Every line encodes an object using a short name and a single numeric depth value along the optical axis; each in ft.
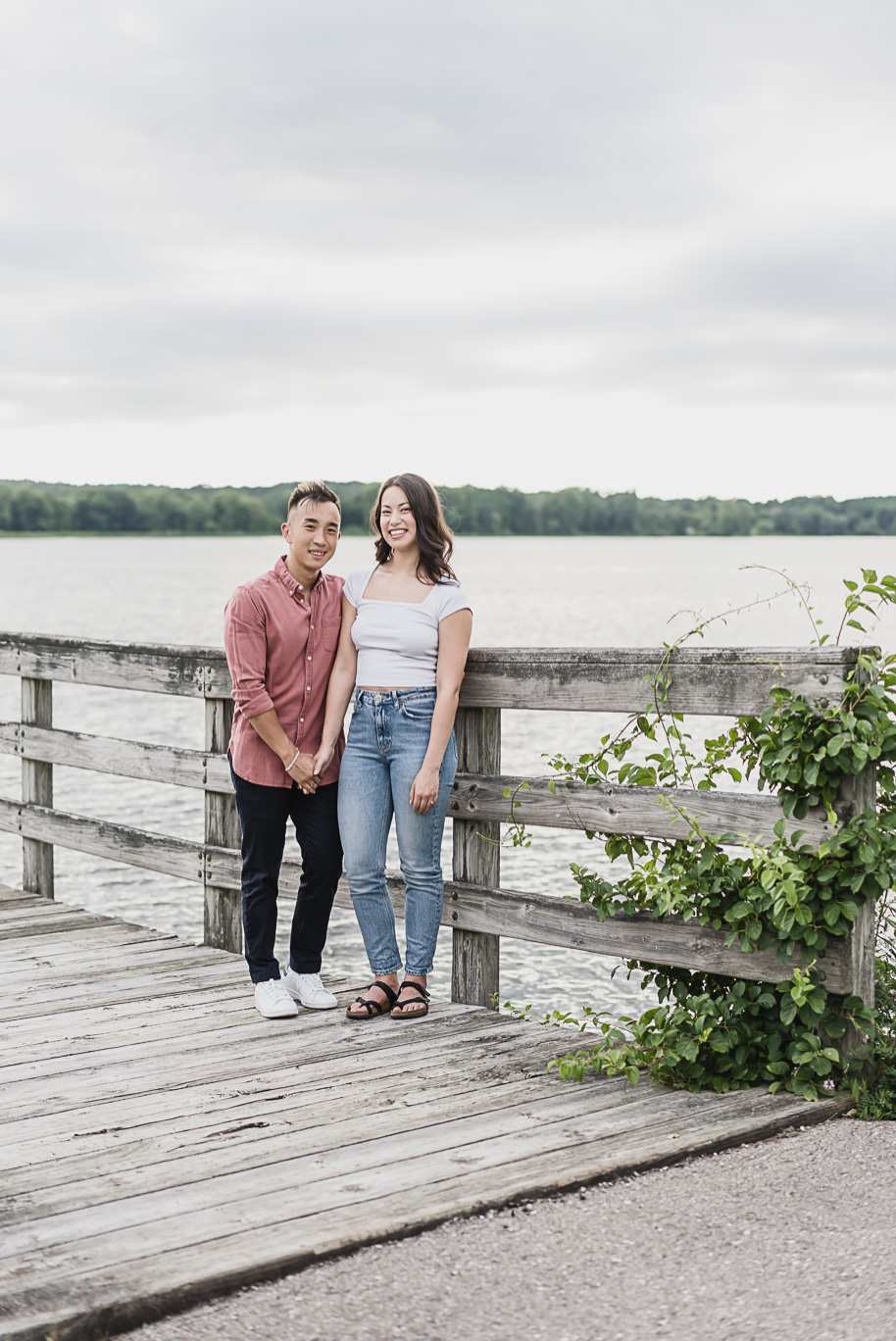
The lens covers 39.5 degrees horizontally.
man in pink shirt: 14.02
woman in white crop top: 13.83
